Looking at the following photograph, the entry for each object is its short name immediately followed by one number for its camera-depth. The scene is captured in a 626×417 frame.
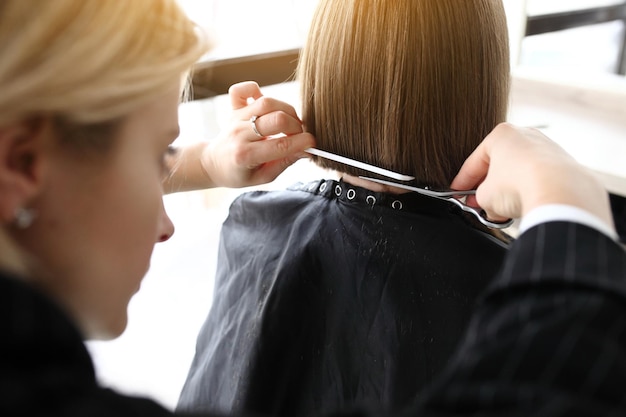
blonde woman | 0.43
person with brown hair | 0.84
